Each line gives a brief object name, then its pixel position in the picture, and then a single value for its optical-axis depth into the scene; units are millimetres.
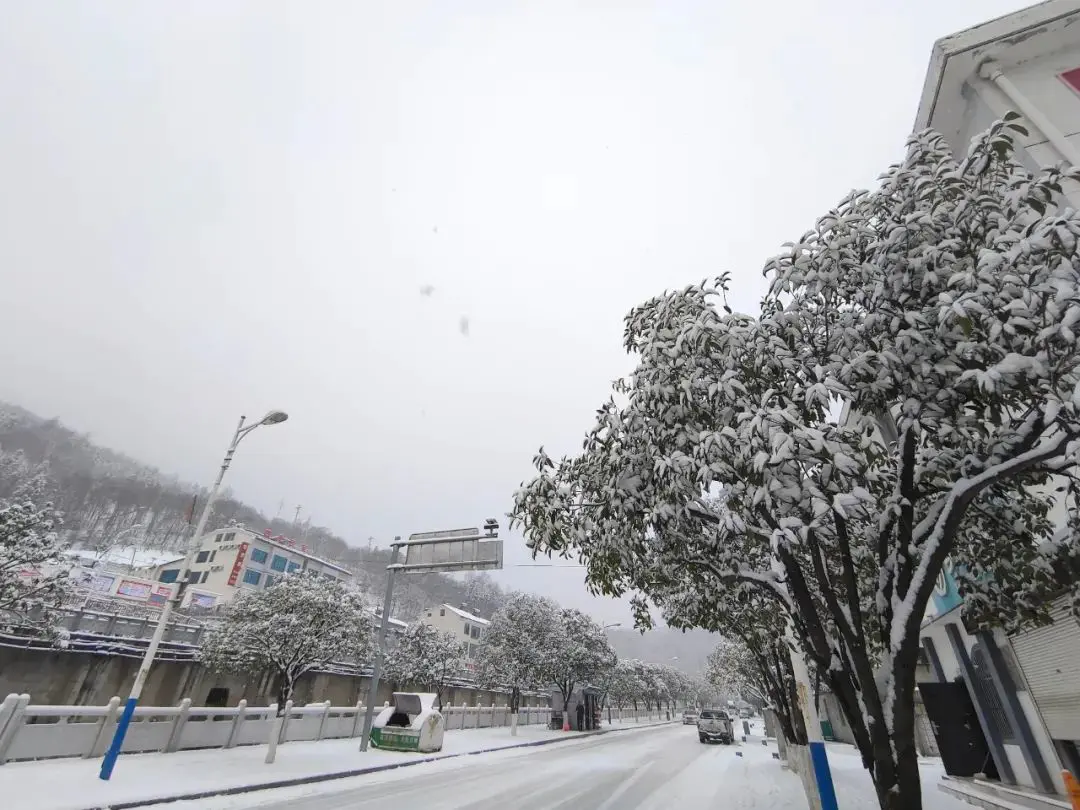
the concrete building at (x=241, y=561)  63781
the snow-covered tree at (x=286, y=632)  22594
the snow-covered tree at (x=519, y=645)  38969
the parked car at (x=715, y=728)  35406
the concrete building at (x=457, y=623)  72375
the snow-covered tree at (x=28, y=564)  17625
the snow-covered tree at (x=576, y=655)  39469
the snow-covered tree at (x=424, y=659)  34906
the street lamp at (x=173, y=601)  10227
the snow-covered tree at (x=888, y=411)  4617
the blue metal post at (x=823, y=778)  6789
